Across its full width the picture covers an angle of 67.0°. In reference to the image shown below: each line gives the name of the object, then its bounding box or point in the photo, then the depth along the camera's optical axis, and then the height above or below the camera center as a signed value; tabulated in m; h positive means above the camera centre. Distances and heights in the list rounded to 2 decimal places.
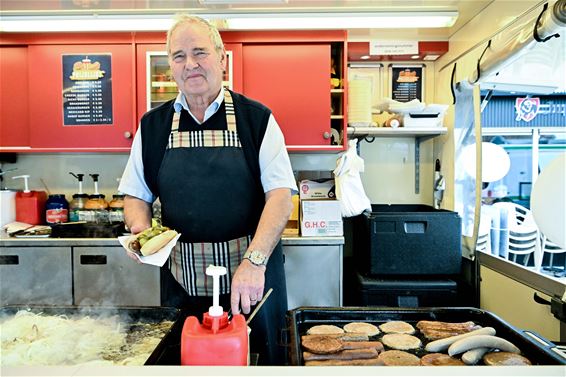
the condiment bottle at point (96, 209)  3.28 -0.26
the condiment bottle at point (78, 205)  3.30 -0.23
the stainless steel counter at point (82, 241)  2.84 -0.44
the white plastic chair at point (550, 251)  3.25 -0.70
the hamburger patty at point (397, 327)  1.20 -0.44
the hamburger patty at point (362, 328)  1.18 -0.43
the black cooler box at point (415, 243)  2.75 -0.45
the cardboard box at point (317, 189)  3.20 -0.11
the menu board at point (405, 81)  3.54 +0.77
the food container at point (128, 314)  1.20 -0.41
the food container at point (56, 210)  3.27 -0.26
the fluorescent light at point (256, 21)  2.62 +1.00
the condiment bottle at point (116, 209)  3.28 -0.26
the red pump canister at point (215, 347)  0.74 -0.30
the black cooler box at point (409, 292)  2.75 -0.76
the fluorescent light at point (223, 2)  2.32 +0.95
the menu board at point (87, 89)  3.11 +0.63
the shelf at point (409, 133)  3.11 +0.31
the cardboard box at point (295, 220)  3.12 -0.33
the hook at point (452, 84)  3.14 +0.66
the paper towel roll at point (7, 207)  3.16 -0.23
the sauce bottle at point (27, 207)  3.27 -0.24
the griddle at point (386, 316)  1.14 -0.41
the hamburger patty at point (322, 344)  1.02 -0.42
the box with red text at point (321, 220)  2.91 -0.31
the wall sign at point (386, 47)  3.37 +1.00
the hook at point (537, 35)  1.87 +0.63
